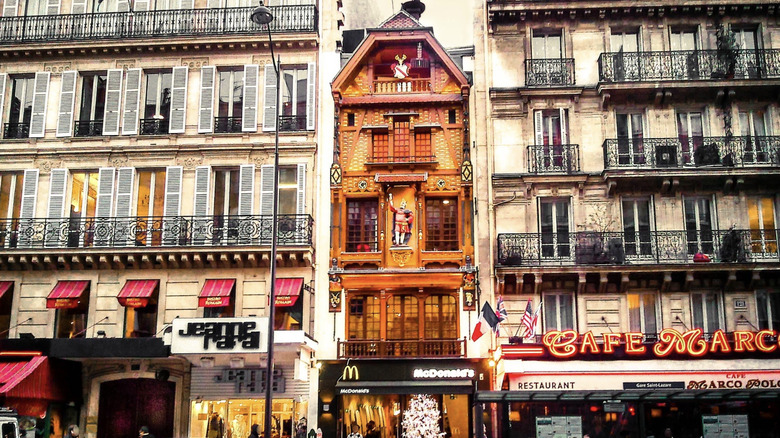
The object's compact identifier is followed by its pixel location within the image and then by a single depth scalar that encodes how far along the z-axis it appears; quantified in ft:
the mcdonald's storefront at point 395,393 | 83.82
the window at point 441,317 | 88.12
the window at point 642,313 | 87.04
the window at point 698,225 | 87.56
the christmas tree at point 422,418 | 81.46
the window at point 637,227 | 87.76
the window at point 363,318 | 88.79
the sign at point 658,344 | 78.74
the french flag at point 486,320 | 80.33
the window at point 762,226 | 87.66
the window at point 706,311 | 86.84
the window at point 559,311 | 87.45
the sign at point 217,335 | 78.54
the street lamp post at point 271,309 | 61.57
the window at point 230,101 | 93.71
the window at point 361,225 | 91.04
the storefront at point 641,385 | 77.97
